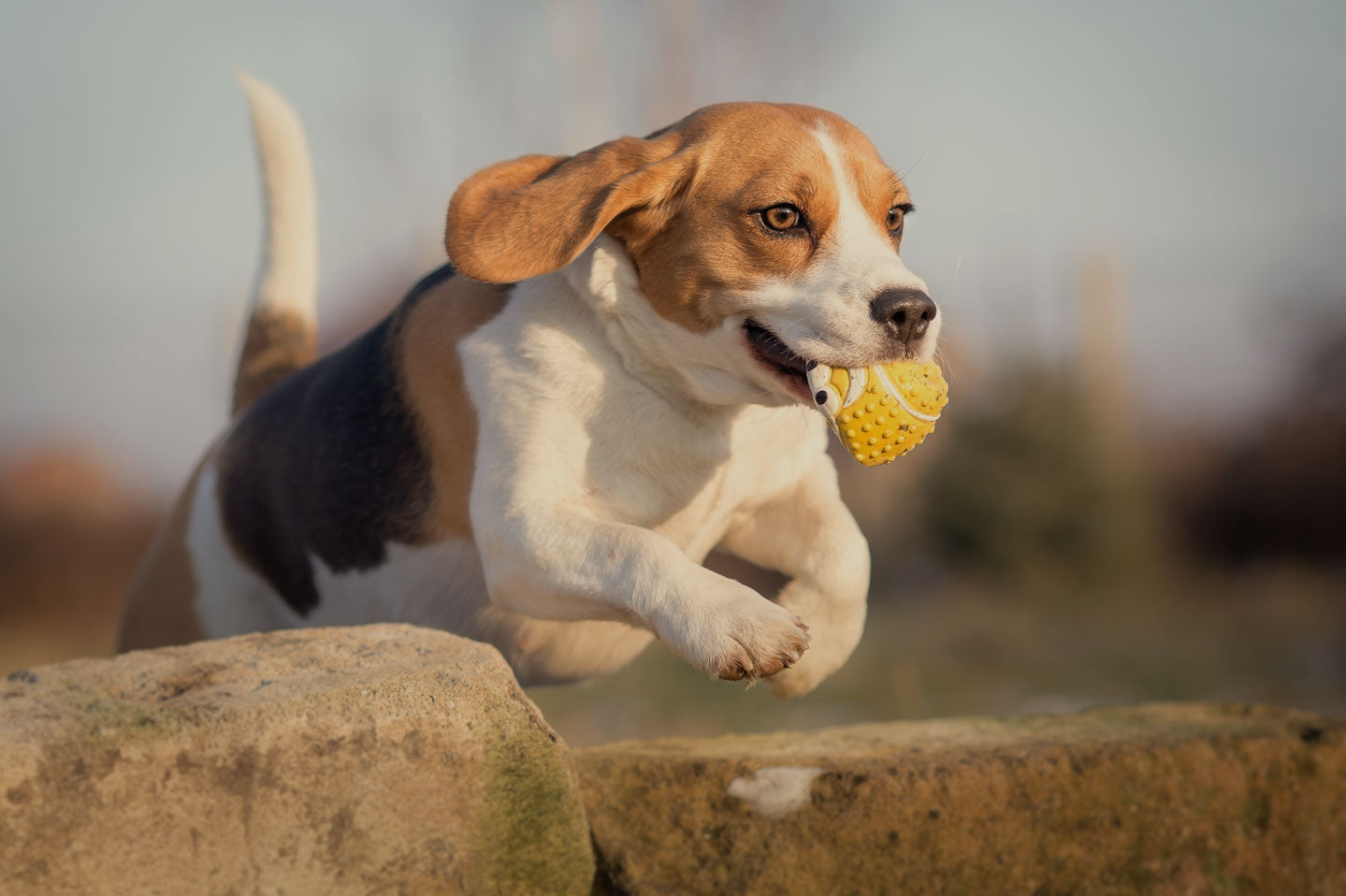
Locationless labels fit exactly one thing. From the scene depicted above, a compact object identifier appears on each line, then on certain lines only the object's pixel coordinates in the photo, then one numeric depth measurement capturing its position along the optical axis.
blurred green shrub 11.89
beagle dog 3.11
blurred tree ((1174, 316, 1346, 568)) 12.31
